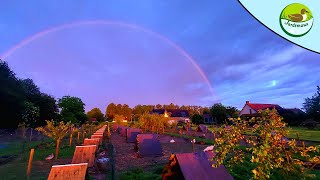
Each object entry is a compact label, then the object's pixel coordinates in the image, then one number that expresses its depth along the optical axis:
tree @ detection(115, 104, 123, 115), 83.52
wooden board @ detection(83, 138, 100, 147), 9.23
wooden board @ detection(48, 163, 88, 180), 4.20
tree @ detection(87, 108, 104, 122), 78.93
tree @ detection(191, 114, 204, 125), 38.36
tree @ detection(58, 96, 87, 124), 47.14
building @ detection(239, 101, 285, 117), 43.33
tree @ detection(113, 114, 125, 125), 46.59
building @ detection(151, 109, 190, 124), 59.85
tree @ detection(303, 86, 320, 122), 25.26
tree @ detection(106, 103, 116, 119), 85.91
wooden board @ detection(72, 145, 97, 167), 7.07
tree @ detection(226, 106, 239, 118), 36.21
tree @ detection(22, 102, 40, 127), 26.04
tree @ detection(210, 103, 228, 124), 36.19
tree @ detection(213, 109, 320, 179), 2.02
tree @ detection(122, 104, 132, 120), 81.75
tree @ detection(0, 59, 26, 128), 23.44
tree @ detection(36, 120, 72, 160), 11.12
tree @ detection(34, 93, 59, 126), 34.35
